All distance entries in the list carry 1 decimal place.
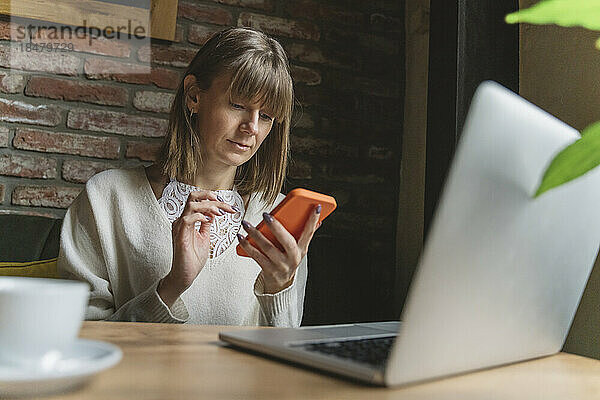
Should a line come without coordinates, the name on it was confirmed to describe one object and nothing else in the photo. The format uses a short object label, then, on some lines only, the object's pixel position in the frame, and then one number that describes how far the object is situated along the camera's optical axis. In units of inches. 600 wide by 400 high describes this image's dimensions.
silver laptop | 17.1
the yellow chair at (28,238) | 62.7
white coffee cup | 16.0
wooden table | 18.1
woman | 49.9
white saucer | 15.8
